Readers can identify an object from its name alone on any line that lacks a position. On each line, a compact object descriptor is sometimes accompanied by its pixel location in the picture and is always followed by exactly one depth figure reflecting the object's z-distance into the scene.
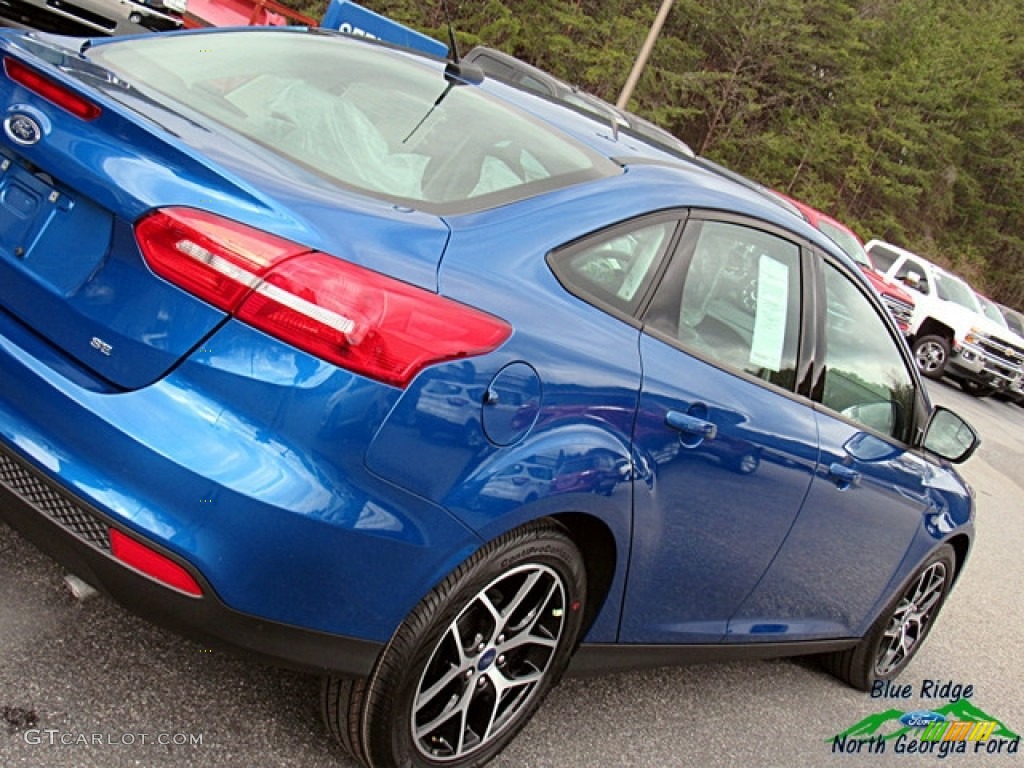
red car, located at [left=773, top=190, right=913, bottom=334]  17.48
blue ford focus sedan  2.01
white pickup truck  18.52
